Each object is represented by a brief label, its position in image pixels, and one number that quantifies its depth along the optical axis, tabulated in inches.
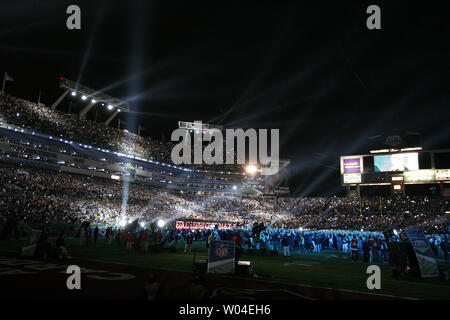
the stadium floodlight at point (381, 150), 2262.8
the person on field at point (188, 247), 725.4
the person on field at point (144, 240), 704.4
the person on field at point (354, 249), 663.1
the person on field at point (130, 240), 745.0
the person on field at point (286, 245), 736.3
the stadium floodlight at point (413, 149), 2102.0
